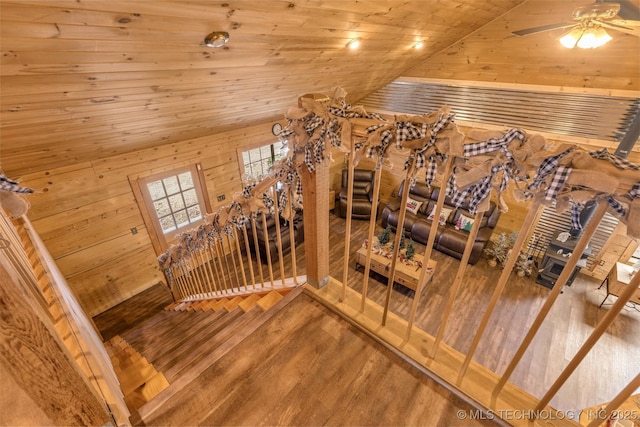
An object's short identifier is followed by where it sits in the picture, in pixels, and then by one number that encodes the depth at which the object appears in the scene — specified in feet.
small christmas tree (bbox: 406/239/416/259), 14.23
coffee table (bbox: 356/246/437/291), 13.70
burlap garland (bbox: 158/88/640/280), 2.16
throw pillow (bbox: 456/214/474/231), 16.24
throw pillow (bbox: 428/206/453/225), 16.68
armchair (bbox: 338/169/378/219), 19.72
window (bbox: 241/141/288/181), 17.11
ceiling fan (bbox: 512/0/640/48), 6.15
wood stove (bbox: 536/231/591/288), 13.73
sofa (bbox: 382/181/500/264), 16.05
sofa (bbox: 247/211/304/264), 15.81
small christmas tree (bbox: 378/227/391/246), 14.99
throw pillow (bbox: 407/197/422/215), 18.07
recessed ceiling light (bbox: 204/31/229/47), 6.36
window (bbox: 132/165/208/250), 13.80
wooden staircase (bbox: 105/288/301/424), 4.37
